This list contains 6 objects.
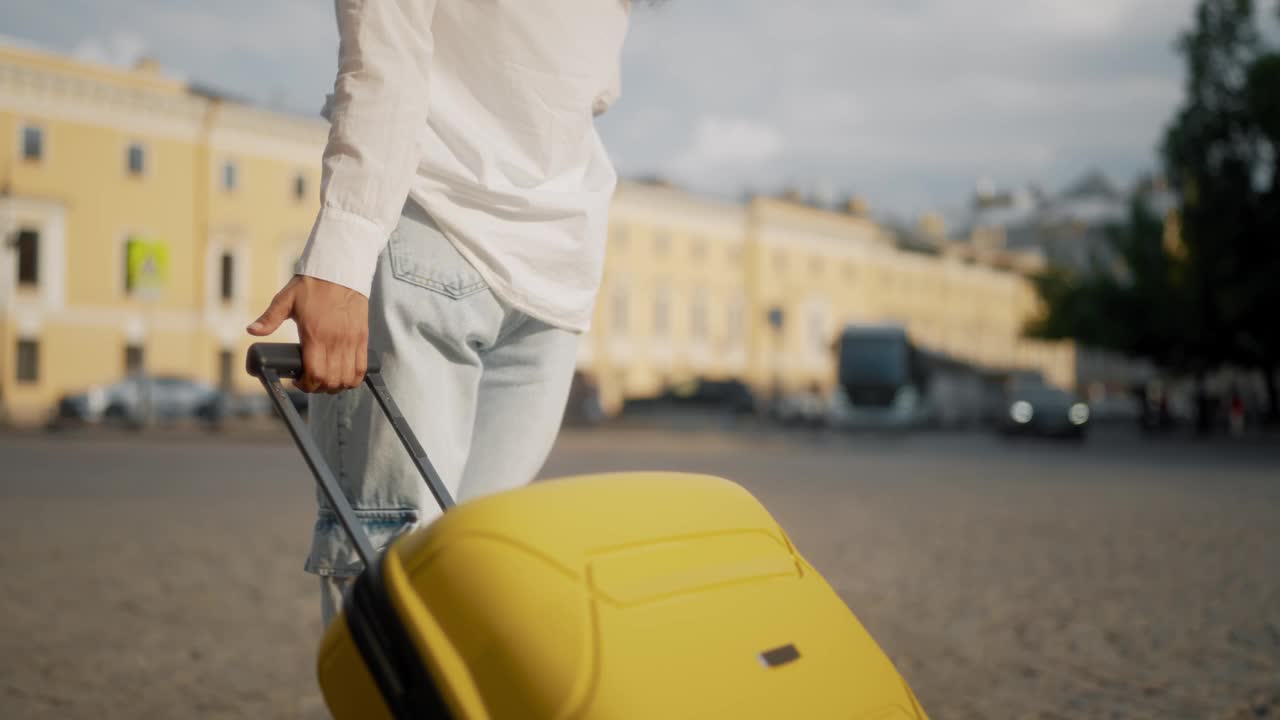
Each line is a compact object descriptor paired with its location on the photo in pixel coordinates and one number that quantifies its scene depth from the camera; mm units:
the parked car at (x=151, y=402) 34688
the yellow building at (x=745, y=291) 61531
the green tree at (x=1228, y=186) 37000
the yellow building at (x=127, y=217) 41844
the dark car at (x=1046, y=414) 32219
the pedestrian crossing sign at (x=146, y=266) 28859
